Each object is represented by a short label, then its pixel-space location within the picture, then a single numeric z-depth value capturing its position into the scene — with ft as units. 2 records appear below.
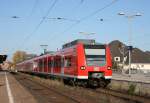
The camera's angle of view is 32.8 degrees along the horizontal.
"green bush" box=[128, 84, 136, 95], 45.38
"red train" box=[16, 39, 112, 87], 50.24
